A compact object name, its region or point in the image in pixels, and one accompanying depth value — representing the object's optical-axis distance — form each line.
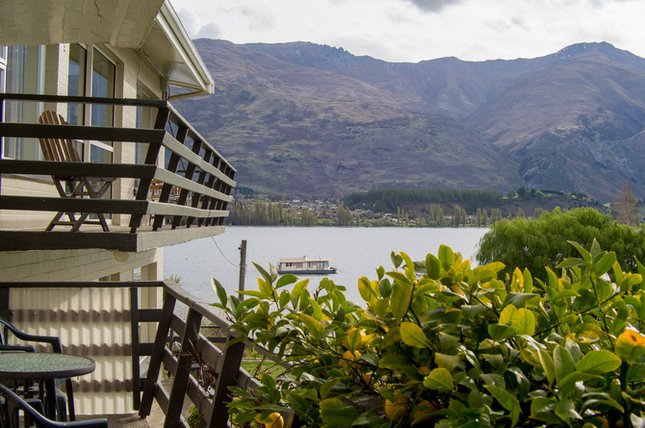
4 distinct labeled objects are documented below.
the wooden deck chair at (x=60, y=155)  3.98
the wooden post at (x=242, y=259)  21.36
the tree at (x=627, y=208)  58.12
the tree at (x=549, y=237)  28.83
